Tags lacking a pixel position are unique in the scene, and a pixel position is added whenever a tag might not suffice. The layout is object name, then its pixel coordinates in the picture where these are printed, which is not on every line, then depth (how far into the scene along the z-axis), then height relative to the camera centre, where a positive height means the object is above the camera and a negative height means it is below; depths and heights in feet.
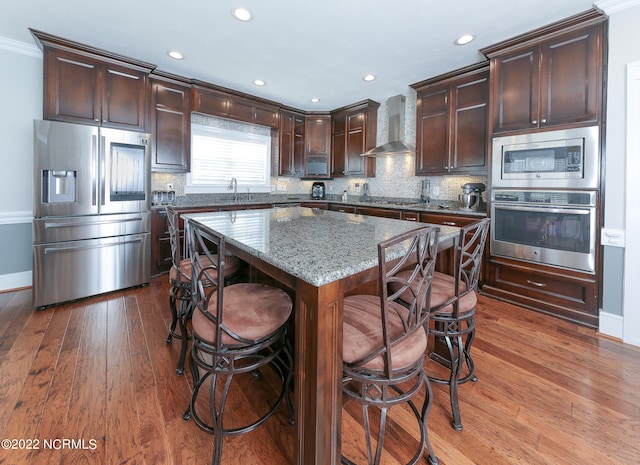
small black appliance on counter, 19.65 +2.43
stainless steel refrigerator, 9.00 +0.48
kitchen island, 3.10 -0.99
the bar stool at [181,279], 5.87 -1.13
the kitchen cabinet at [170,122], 12.24 +4.54
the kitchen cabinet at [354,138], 16.60 +5.39
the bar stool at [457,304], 4.69 -1.26
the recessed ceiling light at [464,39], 9.37 +6.27
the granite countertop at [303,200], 11.60 +1.31
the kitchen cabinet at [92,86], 9.55 +4.96
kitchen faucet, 16.12 +2.27
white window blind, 14.87 +3.86
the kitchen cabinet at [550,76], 8.04 +4.73
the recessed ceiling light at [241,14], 8.12 +6.09
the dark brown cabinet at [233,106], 13.43 +6.14
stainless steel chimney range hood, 14.73 +5.22
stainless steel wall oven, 8.24 +0.10
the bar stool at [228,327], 3.80 -1.37
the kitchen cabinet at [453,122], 11.33 +4.51
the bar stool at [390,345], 3.28 -1.43
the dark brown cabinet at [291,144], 17.34 +5.14
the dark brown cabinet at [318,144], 18.48 +5.34
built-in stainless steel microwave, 8.10 +2.17
